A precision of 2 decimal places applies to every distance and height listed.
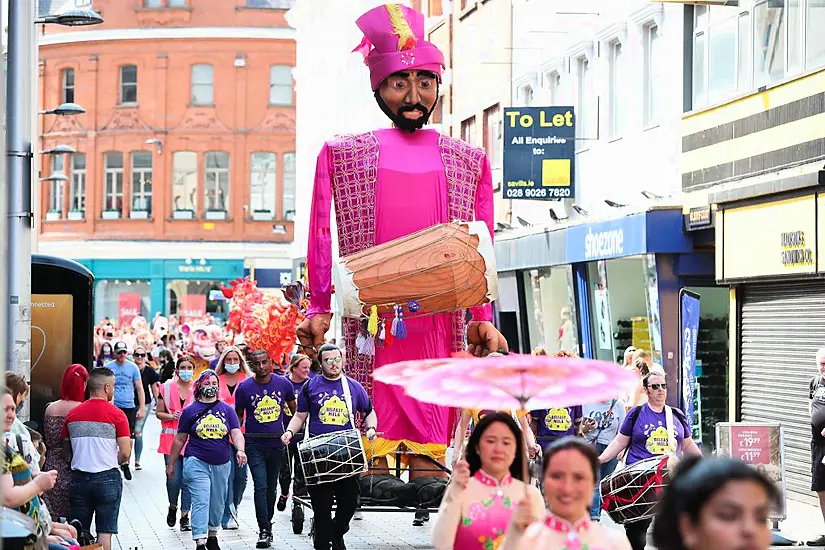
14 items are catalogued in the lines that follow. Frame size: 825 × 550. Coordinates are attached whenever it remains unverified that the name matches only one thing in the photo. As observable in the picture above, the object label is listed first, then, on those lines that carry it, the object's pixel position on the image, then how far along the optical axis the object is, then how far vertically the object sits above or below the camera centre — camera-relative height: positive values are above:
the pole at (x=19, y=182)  14.57 +1.07
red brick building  65.69 +6.19
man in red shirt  12.33 -1.03
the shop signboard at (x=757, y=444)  15.41 -1.23
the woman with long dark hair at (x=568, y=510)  5.51 -0.65
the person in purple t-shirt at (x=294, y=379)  16.66 -0.72
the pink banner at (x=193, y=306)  53.66 -0.02
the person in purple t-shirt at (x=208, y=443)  14.09 -1.12
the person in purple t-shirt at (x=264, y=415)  15.48 -0.98
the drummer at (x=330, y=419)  11.46 -0.78
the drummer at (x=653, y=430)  11.66 -0.85
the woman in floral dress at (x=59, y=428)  12.54 -0.93
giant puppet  10.80 +0.70
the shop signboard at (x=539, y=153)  27.55 +2.44
